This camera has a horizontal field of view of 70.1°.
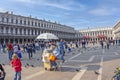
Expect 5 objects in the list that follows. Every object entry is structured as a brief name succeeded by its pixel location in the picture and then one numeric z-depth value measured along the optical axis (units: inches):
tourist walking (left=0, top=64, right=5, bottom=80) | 105.9
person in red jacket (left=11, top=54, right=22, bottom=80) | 147.9
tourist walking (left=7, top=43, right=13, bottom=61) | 297.1
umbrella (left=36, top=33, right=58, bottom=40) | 445.1
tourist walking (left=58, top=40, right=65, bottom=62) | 288.6
